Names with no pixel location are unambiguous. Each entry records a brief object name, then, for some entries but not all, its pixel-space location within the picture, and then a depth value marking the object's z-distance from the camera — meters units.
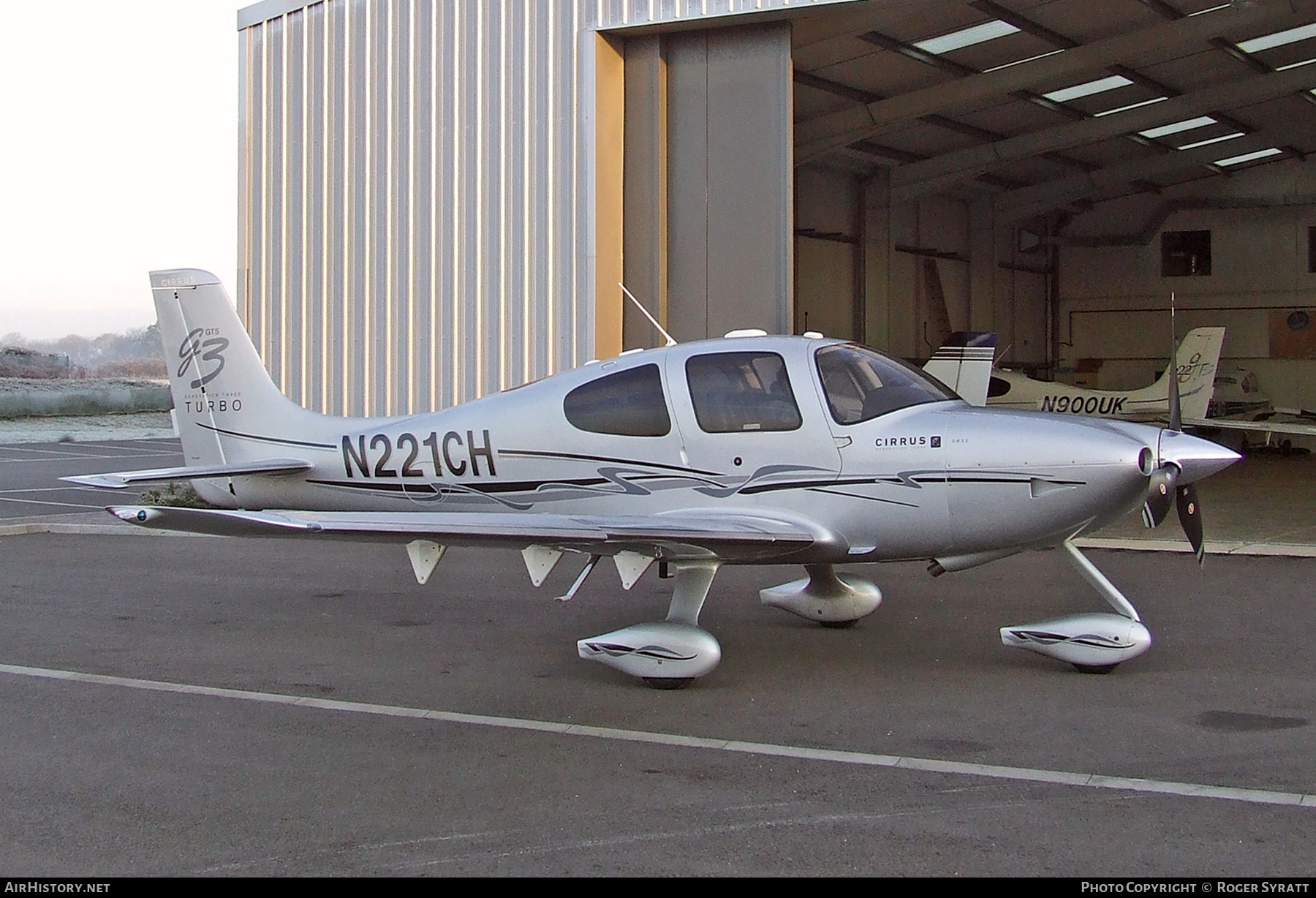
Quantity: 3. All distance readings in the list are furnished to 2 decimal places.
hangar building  13.91
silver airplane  6.68
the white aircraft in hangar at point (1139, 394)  23.83
